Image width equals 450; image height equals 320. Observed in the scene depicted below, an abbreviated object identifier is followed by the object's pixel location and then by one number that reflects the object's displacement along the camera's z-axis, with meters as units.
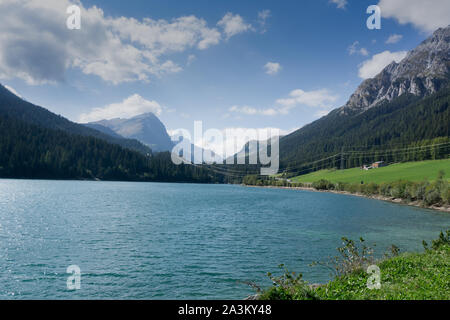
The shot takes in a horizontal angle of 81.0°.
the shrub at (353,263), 17.88
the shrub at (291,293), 12.39
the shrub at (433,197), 87.94
